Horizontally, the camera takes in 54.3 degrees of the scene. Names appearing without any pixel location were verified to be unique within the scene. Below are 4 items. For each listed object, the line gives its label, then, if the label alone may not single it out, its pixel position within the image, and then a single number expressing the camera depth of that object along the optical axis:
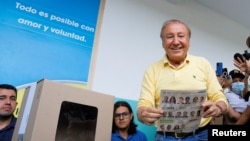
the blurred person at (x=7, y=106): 1.33
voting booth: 0.95
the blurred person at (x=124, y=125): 1.61
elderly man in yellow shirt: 1.06
